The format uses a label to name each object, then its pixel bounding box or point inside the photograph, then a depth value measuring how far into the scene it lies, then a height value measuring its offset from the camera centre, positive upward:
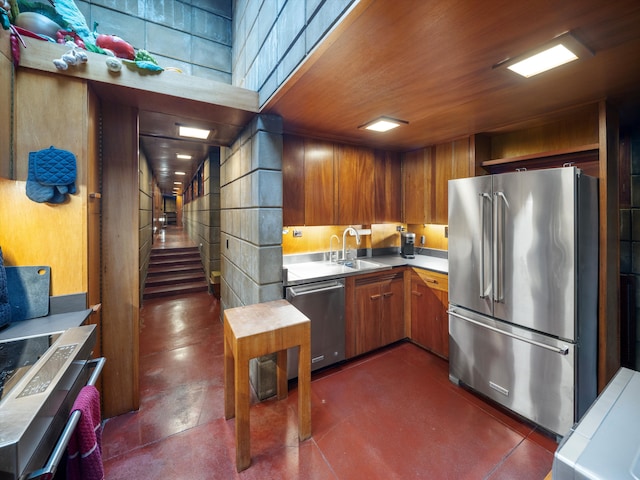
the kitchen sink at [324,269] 2.50 -0.34
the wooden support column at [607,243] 1.91 -0.05
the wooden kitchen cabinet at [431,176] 2.93 +0.71
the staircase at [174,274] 5.22 -0.77
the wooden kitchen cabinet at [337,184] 2.76 +0.61
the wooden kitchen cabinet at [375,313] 2.77 -0.82
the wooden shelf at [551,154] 2.03 +0.70
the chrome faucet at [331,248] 3.30 -0.13
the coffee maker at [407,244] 3.53 -0.09
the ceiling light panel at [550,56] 1.30 +0.94
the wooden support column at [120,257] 2.01 -0.15
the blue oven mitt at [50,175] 1.54 +0.37
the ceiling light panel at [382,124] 2.37 +1.03
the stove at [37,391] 0.71 -0.50
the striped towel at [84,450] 1.00 -0.79
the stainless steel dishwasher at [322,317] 2.43 -0.76
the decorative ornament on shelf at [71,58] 1.57 +1.06
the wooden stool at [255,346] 1.63 -0.70
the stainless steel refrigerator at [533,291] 1.78 -0.39
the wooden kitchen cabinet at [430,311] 2.76 -0.80
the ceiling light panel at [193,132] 2.58 +1.05
